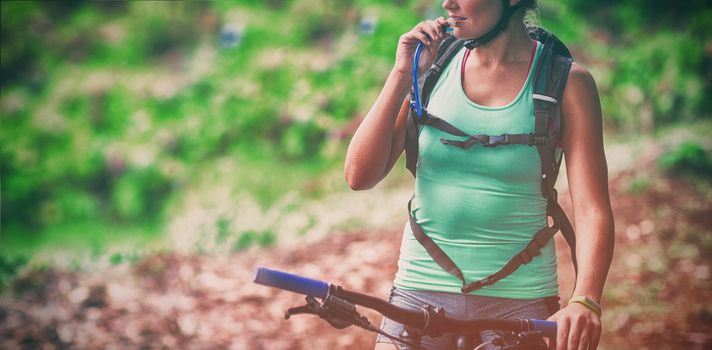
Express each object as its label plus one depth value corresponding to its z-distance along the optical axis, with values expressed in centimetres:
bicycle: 515
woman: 539
